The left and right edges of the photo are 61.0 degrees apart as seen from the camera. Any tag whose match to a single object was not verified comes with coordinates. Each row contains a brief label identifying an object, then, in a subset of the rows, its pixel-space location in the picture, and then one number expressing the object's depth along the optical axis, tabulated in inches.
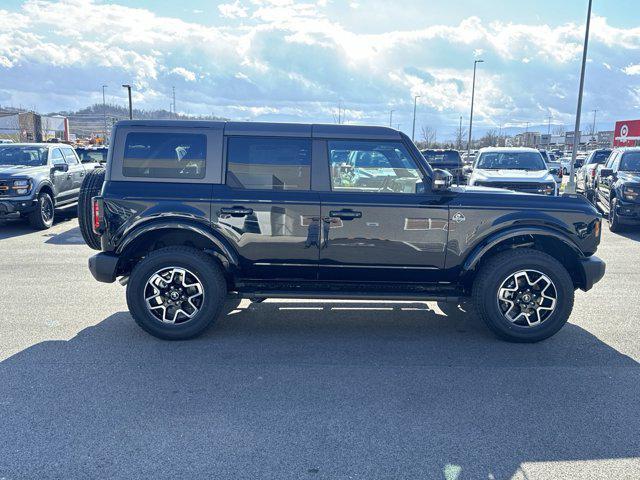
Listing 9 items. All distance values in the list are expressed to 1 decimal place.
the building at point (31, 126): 2140.1
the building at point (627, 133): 1498.5
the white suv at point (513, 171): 479.8
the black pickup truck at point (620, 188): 444.1
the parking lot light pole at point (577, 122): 799.7
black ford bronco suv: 193.3
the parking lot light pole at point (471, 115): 1545.3
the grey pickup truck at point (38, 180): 426.9
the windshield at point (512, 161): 538.3
